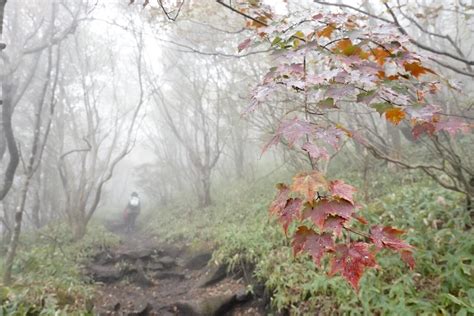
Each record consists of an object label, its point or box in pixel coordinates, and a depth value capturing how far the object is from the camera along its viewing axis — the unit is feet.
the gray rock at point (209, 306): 16.34
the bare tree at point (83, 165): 32.59
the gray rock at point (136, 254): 27.61
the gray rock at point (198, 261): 25.66
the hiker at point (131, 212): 48.08
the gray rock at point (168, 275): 24.86
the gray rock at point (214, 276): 21.13
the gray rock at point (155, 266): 26.25
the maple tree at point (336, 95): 4.33
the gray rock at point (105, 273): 23.95
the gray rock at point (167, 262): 26.82
